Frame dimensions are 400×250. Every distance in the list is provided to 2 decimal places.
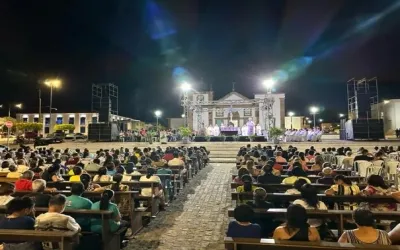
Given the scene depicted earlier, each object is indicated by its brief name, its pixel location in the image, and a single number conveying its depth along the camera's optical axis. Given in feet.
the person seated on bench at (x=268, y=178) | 19.35
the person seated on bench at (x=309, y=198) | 12.45
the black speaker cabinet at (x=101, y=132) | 76.43
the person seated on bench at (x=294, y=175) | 19.17
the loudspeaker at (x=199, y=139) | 77.40
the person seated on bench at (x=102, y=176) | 19.69
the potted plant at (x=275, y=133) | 65.31
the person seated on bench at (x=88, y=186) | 16.74
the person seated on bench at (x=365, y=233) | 8.58
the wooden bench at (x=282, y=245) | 7.77
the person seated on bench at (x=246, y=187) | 15.37
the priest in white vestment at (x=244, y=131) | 83.15
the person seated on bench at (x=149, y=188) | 20.66
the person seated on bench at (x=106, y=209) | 12.87
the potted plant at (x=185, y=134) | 69.05
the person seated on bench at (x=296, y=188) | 15.18
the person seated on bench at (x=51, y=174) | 20.34
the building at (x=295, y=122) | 140.15
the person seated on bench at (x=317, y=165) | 26.05
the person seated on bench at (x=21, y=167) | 25.20
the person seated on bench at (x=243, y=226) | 9.57
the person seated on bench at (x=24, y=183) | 17.85
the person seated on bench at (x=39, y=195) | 13.39
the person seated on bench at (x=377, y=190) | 14.11
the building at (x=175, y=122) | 139.34
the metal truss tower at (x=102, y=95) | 75.66
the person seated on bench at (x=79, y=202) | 13.28
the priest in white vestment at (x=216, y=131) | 84.21
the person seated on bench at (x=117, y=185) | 16.93
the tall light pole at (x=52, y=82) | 90.33
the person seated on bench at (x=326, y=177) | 19.52
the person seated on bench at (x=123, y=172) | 21.86
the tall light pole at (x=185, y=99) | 74.83
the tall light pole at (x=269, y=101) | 69.05
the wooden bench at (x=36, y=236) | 9.03
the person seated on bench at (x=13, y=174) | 23.31
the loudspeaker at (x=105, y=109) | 76.69
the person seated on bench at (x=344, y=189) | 15.11
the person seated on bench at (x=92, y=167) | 26.78
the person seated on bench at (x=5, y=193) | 14.76
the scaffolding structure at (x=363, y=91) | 67.87
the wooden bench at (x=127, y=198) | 15.67
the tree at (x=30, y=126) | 95.04
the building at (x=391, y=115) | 111.34
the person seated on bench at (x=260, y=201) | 12.77
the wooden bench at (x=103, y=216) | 12.37
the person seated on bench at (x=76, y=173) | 20.83
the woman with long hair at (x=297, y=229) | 8.86
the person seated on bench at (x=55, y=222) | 10.16
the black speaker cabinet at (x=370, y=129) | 66.74
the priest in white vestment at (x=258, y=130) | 84.17
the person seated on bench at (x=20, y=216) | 9.85
